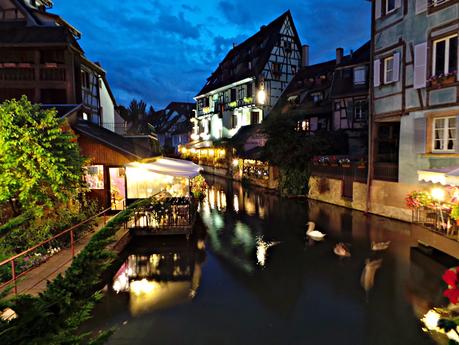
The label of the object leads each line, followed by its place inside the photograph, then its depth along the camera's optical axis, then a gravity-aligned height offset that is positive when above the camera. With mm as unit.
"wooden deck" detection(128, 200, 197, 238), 12664 -2752
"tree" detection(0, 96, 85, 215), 9492 +5
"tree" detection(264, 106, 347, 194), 22938 +652
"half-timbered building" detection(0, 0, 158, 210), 15234 +4715
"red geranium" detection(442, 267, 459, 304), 3117 -1354
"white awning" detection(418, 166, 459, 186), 9953 -764
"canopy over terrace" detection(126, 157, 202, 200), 14136 -1150
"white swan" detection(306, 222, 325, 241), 12864 -3344
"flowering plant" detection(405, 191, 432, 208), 11484 -1729
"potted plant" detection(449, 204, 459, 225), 8703 -1678
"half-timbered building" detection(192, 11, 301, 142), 36062 +9902
